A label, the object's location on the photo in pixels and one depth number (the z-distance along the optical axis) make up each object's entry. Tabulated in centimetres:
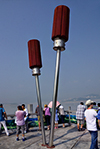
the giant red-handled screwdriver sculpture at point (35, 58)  624
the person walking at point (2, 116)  802
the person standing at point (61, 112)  1000
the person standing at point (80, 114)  898
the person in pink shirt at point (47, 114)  946
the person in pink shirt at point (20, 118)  688
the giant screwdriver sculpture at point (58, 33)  543
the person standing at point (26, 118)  880
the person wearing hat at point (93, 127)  484
